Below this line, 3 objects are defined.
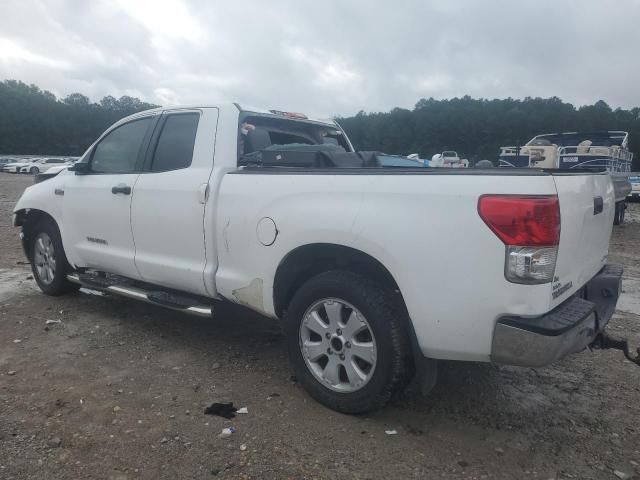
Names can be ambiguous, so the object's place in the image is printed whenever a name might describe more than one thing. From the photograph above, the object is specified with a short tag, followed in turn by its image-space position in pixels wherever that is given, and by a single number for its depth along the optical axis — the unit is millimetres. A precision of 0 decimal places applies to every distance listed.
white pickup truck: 2387
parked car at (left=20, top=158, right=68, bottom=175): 38750
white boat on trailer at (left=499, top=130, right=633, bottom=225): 14578
